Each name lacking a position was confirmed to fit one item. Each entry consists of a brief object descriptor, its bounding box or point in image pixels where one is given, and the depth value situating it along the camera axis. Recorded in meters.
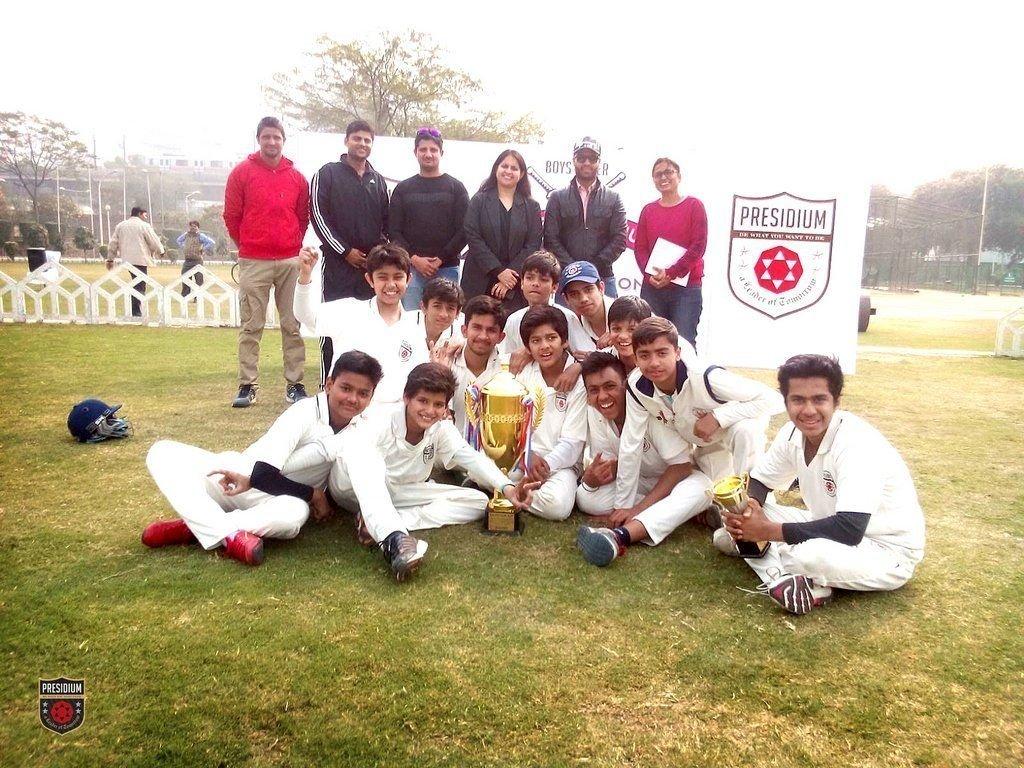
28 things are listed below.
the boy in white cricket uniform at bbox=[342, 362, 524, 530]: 3.19
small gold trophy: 2.62
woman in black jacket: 5.01
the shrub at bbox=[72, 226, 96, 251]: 38.00
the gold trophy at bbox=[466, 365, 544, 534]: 3.69
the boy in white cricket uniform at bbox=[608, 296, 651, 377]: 3.69
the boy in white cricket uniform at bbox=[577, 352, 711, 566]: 3.21
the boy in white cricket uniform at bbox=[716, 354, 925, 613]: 2.53
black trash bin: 15.05
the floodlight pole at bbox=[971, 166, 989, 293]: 33.22
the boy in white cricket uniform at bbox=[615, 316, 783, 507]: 3.23
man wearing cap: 5.16
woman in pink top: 5.18
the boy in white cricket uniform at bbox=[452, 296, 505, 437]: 3.97
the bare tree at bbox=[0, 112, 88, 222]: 38.06
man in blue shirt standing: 12.49
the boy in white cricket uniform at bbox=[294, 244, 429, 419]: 4.13
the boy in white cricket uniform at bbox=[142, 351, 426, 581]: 2.87
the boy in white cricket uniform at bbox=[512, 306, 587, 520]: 3.54
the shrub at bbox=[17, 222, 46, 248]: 30.41
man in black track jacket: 5.19
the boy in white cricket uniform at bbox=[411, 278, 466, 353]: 4.25
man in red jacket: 5.61
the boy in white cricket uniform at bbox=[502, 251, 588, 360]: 4.25
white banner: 8.16
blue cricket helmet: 4.38
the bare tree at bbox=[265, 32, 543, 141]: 27.30
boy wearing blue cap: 4.11
